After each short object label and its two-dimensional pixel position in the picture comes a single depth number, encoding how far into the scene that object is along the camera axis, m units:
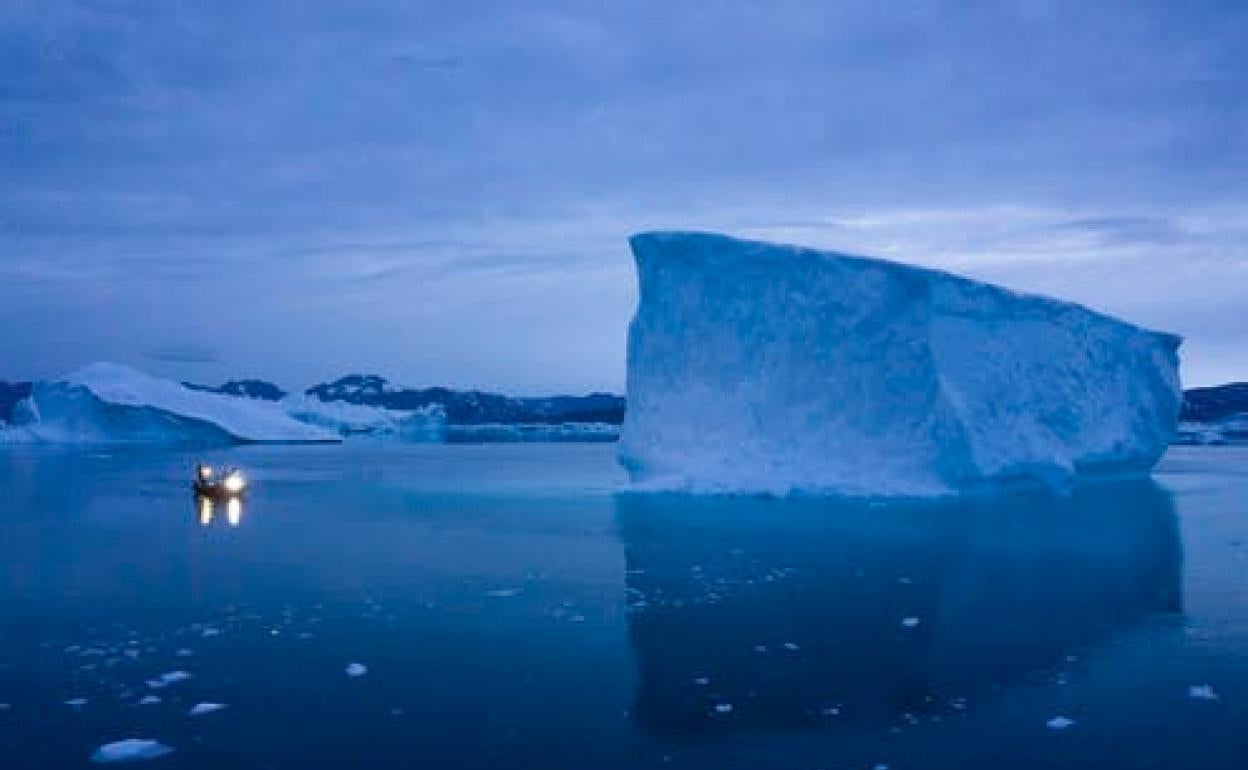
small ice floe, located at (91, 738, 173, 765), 5.80
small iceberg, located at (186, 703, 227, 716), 6.68
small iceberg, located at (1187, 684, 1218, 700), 7.15
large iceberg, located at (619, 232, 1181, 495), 21.53
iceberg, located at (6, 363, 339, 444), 55.09
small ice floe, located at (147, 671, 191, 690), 7.29
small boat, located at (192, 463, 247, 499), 22.44
